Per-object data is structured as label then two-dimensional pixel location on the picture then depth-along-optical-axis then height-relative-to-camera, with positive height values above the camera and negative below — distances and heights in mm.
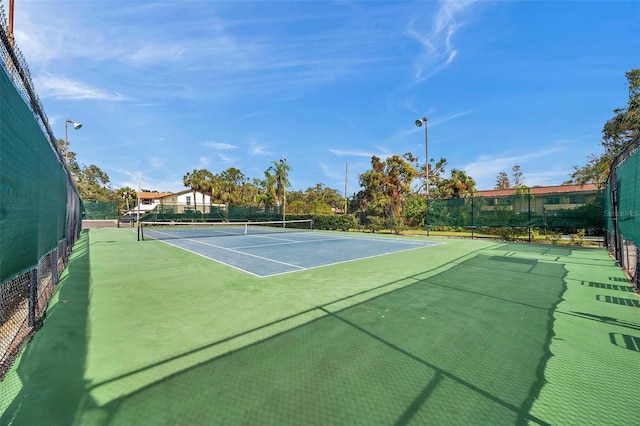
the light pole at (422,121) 20166 +6952
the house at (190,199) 29609 +2832
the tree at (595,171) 15458 +3384
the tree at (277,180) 36562 +4775
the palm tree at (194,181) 41544 +5323
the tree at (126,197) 50634 +3637
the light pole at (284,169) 34112 +6173
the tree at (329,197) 61125 +4270
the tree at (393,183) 28672 +3446
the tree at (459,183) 26031 +3168
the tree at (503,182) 55850 +7043
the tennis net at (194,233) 15289 -1096
